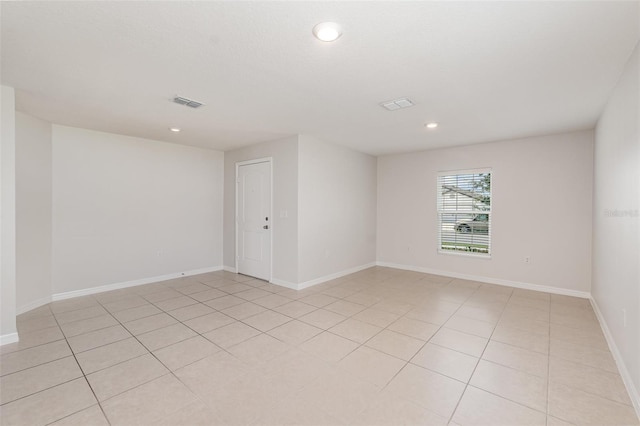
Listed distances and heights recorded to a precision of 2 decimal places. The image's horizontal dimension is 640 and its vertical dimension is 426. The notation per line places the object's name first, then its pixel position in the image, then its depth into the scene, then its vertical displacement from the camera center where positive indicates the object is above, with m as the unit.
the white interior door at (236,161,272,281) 5.09 -0.17
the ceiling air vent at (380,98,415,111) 3.11 +1.20
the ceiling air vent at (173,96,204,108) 3.08 +1.20
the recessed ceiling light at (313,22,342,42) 1.80 +1.17
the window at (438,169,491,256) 5.14 -0.02
